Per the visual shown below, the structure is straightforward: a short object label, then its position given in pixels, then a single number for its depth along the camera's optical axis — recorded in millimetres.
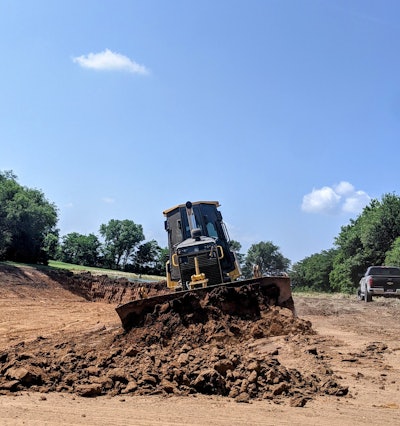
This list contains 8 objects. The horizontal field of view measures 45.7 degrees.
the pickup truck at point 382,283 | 22219
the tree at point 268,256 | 93562
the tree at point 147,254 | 92062
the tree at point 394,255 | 32738
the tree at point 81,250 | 87562
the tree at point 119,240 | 91062
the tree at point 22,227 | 35156
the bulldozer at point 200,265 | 10305
